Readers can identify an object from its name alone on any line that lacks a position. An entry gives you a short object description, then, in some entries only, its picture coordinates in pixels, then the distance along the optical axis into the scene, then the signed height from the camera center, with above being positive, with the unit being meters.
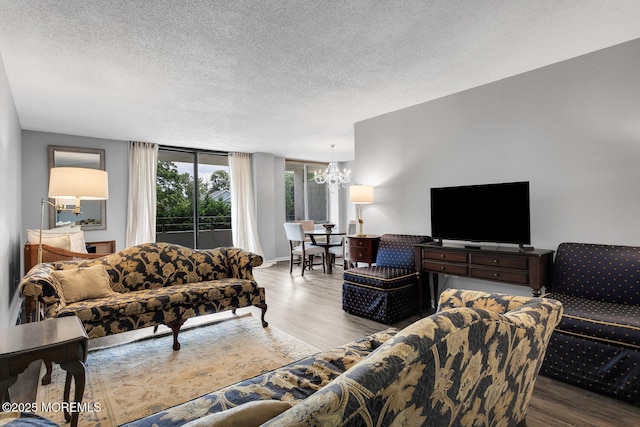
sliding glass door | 6.82 +0.46
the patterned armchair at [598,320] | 2.09 -0.74
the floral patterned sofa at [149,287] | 2.60 -0.66
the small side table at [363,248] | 4.50 -0.45
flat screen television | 3.12 +0.01
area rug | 2.09 -1.18
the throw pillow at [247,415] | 0.73 -0.46
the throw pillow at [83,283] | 2.79 -0.54
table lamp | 4.67 +0.32
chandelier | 7.17 +0.94
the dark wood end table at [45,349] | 1.52 -0.62
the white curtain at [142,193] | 6.11 +0.52
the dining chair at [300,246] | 6.15 -0.56
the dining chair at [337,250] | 6.30 -0.65
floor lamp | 2.70 +0.32
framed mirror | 5.38 +0.34
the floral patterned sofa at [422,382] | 0.67 -0.44
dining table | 6.20 -0.53
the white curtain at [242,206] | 7.44 +0.29
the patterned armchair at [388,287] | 3.55 -0.81
